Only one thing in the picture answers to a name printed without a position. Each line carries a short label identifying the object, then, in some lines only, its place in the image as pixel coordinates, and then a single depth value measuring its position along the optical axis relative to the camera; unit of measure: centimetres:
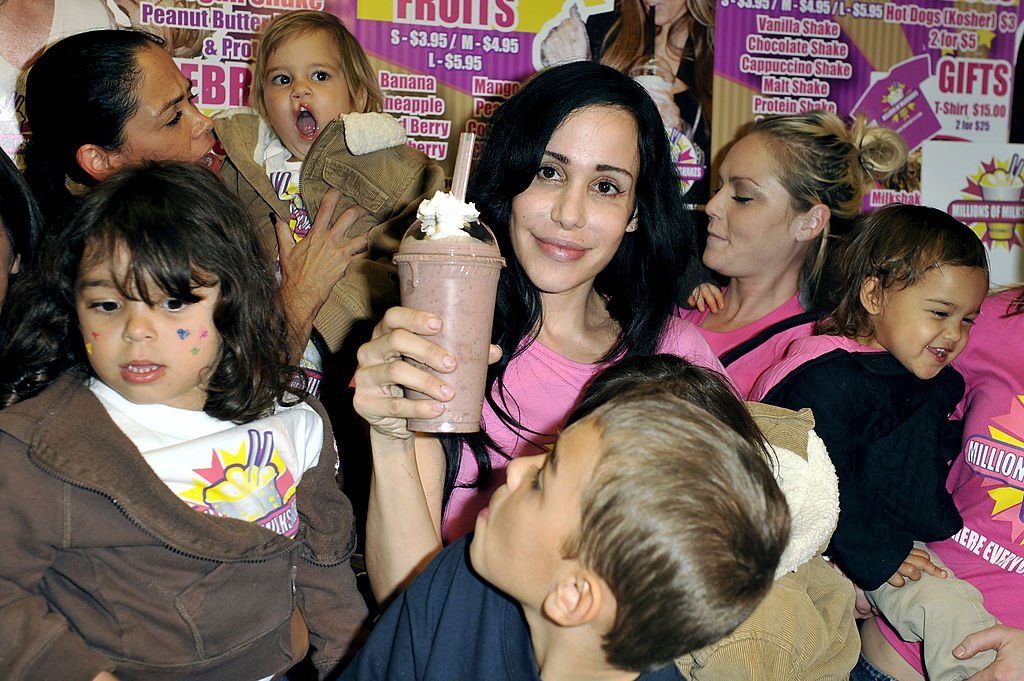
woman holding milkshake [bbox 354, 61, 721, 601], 198
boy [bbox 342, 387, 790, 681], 123
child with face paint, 146
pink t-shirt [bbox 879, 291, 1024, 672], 236
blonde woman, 311
